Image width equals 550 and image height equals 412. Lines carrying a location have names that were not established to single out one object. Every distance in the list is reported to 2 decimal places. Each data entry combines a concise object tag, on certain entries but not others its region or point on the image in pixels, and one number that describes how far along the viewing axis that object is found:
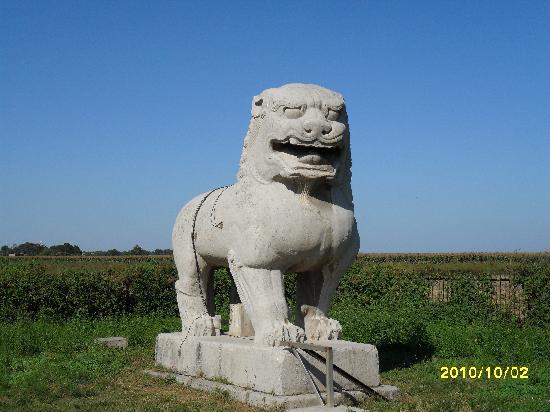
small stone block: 10.16
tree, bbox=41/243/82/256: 58.90
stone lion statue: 6.25
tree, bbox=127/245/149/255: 54.44
